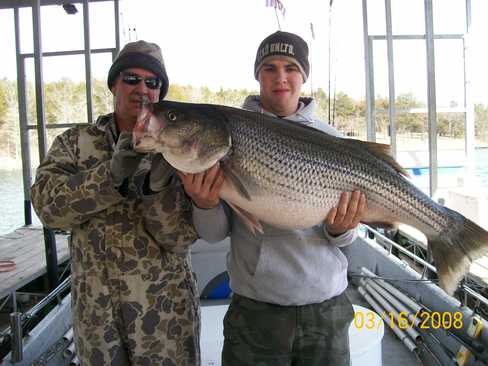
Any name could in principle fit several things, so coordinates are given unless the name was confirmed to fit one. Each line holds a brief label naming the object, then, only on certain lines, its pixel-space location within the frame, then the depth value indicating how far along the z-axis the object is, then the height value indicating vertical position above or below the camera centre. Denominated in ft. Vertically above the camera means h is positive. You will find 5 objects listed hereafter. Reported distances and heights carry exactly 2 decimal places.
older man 6.92 -1.15
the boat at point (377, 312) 10.34 -4.19
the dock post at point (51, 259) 17.58 -3.21
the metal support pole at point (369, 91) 23.66 +4.53
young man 7.18 -1.86
